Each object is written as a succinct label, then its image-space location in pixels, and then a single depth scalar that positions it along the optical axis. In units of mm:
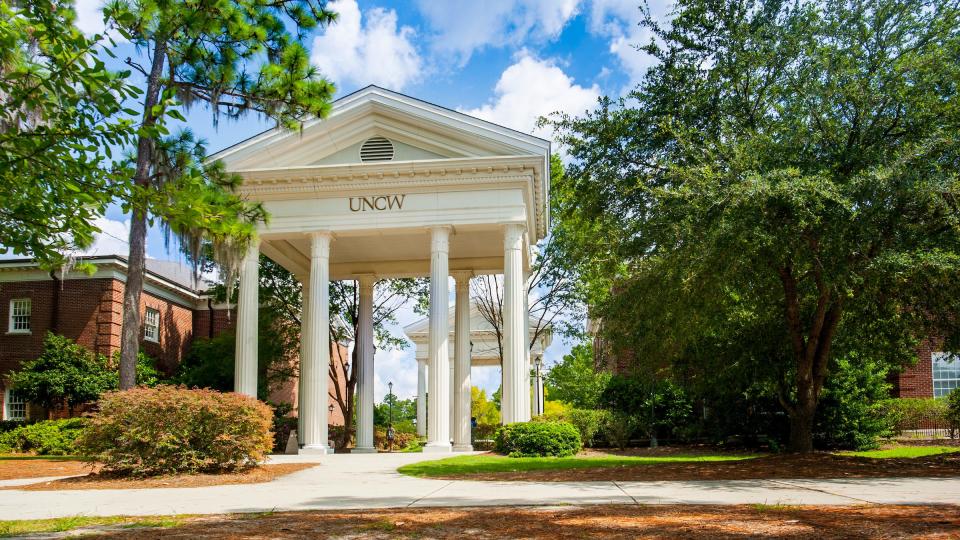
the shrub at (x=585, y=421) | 28875
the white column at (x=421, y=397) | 42438
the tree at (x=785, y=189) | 14188
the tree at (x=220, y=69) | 8984
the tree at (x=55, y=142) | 8172
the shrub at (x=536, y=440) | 21844
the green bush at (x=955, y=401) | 19797
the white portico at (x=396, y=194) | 24250
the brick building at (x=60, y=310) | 32500
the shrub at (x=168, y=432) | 16047
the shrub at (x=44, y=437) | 27875
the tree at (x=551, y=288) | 36969
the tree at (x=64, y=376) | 30578
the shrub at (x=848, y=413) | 25391
